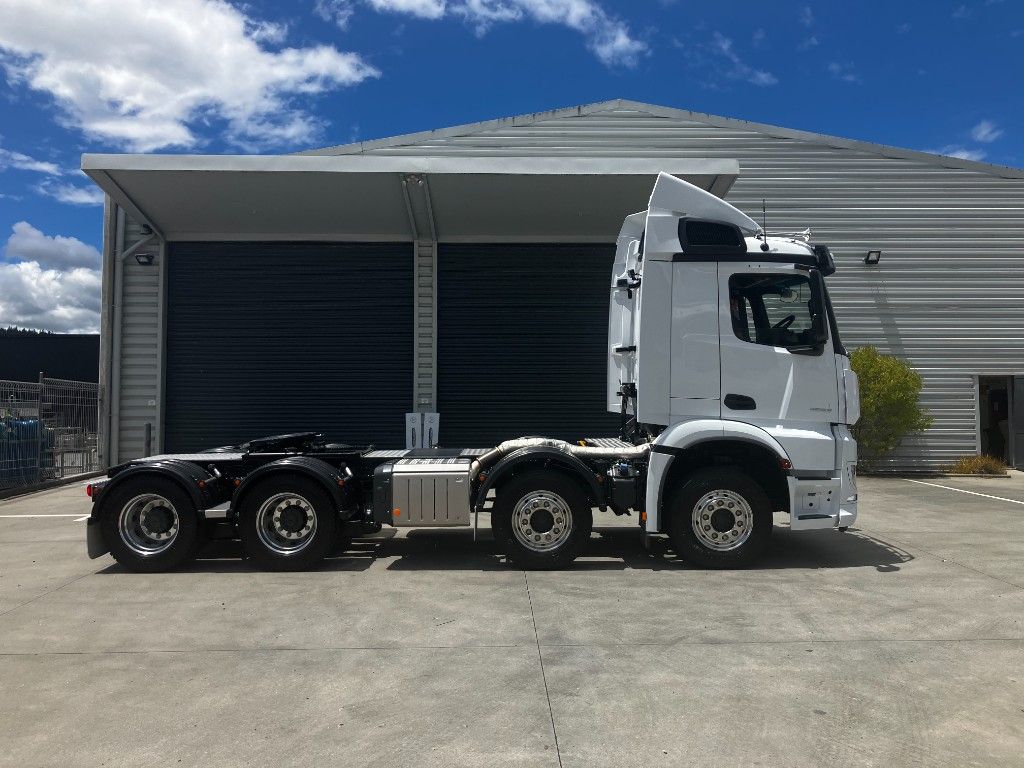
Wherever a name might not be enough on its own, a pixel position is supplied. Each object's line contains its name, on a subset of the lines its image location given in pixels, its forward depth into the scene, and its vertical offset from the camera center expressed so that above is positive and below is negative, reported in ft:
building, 49.24 +8.78
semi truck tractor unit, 23.24 -1.80
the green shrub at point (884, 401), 49.34 +0.83
